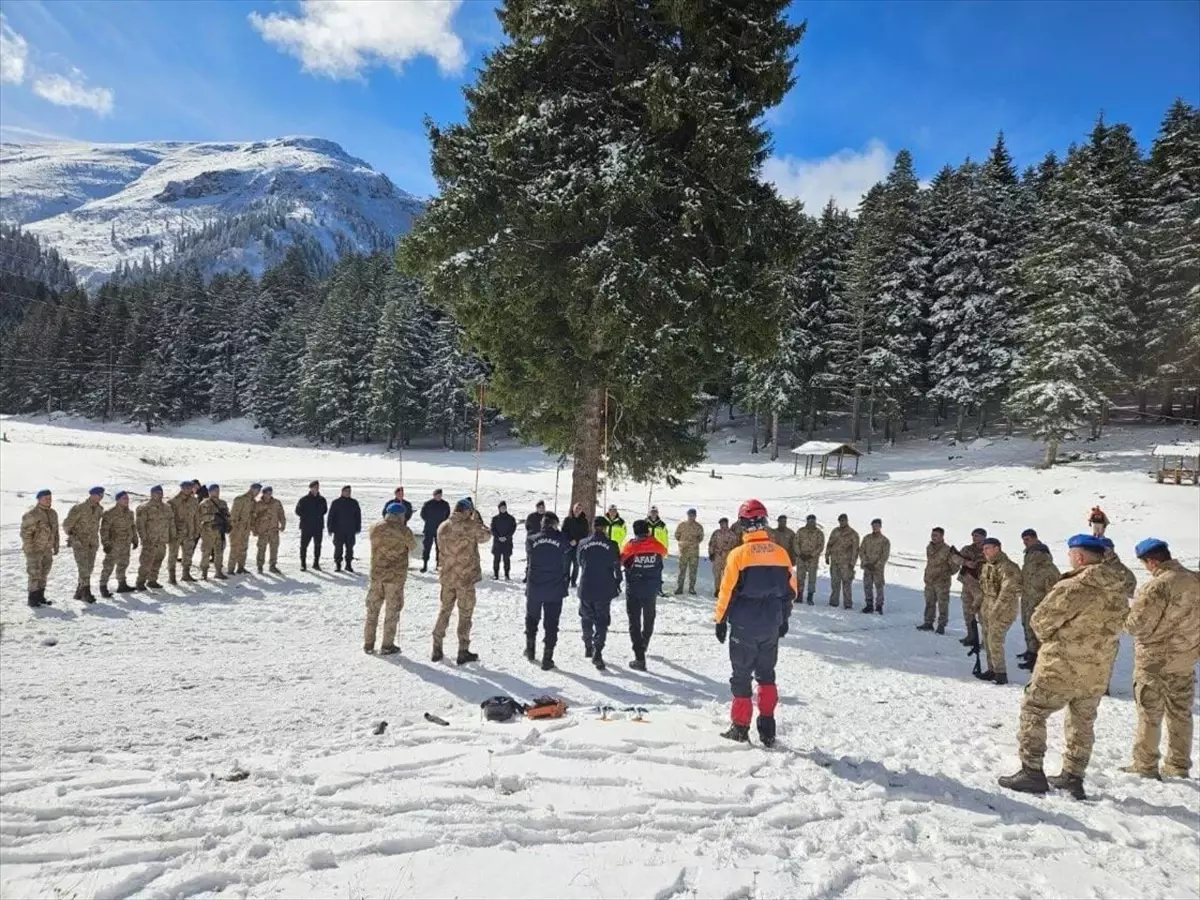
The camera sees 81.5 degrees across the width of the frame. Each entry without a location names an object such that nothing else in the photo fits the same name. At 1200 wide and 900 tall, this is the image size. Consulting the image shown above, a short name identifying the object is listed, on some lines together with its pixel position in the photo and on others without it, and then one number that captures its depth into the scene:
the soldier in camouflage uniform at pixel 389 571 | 9.12
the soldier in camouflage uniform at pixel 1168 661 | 6.32
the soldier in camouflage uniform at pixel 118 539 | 12.02
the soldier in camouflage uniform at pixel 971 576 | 11.83
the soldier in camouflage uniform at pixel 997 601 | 9.29
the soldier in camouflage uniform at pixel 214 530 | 13.48
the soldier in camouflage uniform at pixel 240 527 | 14.05
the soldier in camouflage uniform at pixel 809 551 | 15.77
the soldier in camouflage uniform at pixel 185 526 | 12.95
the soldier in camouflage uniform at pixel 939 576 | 13.24
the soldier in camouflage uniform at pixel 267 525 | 14.40
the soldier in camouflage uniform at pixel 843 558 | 15.37
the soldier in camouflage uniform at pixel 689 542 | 15.19
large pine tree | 13.91
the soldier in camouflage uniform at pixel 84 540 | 11.37
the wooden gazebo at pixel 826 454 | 38.03
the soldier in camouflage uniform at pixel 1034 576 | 10.61
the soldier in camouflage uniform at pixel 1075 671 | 5.78
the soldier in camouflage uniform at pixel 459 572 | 9.14
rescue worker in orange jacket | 6.35
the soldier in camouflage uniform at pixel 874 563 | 15.01
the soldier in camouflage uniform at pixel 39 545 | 10.88
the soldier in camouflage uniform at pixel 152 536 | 12.34
